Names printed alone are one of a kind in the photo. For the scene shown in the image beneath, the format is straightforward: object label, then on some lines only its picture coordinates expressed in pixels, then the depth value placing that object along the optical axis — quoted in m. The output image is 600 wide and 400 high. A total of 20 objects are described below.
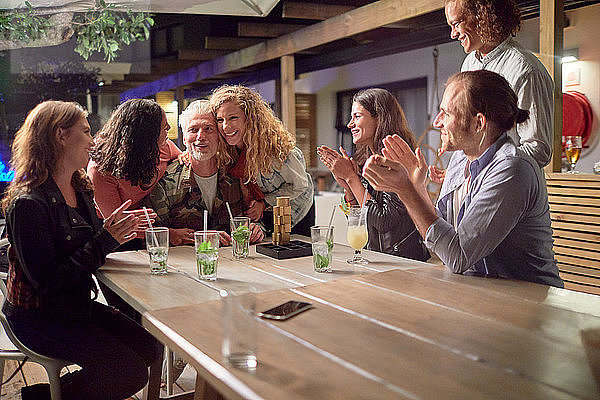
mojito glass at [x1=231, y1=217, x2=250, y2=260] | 2.15
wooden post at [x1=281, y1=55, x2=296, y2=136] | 5.98
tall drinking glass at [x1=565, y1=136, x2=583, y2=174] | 3.84
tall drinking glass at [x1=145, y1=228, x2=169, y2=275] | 1.93
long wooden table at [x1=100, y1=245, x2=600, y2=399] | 0.98
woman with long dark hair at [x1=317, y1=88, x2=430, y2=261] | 2.78
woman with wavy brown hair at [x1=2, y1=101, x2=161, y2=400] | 1.78
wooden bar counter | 3.23
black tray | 2.18
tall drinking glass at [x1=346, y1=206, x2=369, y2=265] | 2.06
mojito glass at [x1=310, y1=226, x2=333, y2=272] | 1.91
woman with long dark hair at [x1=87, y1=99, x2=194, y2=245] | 2.62
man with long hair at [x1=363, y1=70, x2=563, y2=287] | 1.73
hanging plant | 3.92
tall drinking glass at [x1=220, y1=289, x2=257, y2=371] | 1.10
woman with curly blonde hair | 2.76
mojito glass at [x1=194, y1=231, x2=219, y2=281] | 1.82
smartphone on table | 1.38
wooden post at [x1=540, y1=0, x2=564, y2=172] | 3.35
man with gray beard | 2.66
